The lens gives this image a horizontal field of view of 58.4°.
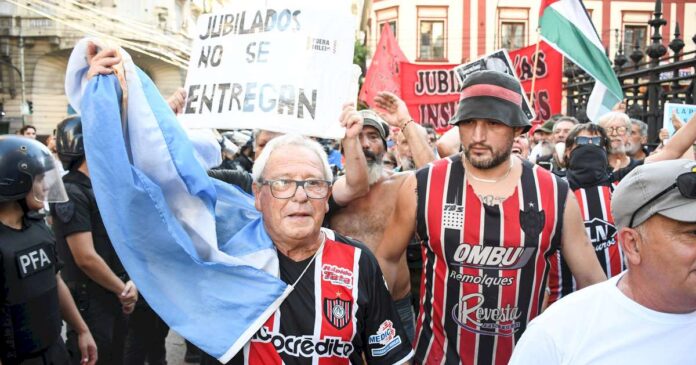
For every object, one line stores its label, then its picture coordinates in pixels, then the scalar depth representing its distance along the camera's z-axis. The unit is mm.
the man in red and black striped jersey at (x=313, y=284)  2307
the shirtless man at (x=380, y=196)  3947
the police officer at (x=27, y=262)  2939
